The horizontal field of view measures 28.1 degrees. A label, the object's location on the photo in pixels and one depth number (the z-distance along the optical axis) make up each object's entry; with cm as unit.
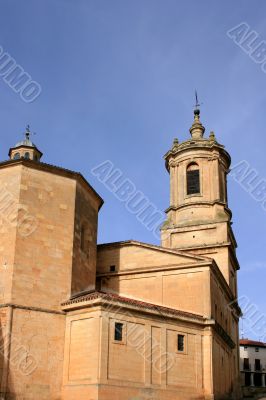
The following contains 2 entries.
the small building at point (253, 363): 6881
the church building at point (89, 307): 2334
